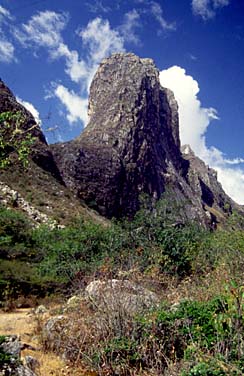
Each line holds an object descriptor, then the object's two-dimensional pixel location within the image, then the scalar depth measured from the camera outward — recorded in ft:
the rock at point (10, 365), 15.55
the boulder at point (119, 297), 22.84
